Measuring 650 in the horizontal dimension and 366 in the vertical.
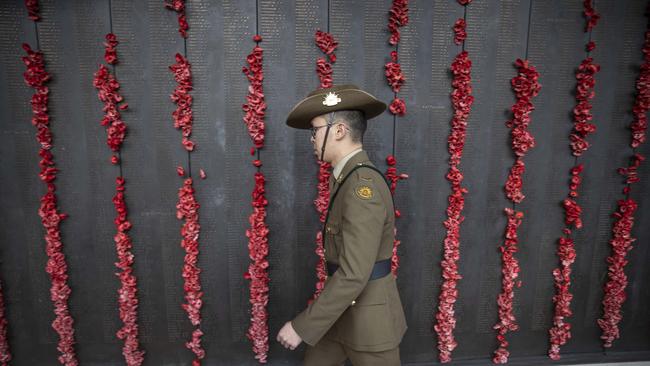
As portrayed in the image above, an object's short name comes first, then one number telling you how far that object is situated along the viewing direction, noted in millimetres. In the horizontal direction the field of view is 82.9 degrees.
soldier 1565
